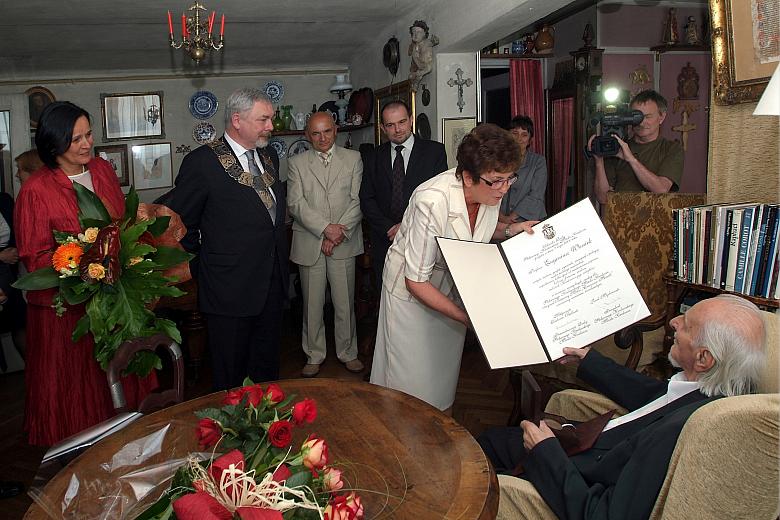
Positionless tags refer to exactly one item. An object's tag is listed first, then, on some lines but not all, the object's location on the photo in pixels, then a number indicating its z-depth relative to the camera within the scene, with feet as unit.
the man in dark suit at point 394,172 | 12.83
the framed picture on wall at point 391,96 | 16.26
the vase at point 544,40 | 19.72
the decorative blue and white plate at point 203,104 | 21.30
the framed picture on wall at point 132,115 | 20.54
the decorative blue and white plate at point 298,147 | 21.75
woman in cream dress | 6.82
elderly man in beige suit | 13.47
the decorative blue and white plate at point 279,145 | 21.47
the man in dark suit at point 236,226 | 9.20
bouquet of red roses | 3.05
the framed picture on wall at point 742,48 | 6.79
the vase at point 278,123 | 20.93
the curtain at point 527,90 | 20.58
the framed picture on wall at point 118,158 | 20.56
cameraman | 10.93
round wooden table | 4.20
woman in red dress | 7.89
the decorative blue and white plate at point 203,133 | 21.40
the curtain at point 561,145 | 20.85
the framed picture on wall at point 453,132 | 15.09
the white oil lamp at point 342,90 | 20.56
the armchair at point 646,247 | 8.79
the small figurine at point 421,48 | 14.83
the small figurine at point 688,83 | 20.97
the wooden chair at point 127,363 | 6.00
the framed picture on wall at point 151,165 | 20.99
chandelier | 12.78
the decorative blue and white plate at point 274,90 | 21.75
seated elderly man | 4.64
